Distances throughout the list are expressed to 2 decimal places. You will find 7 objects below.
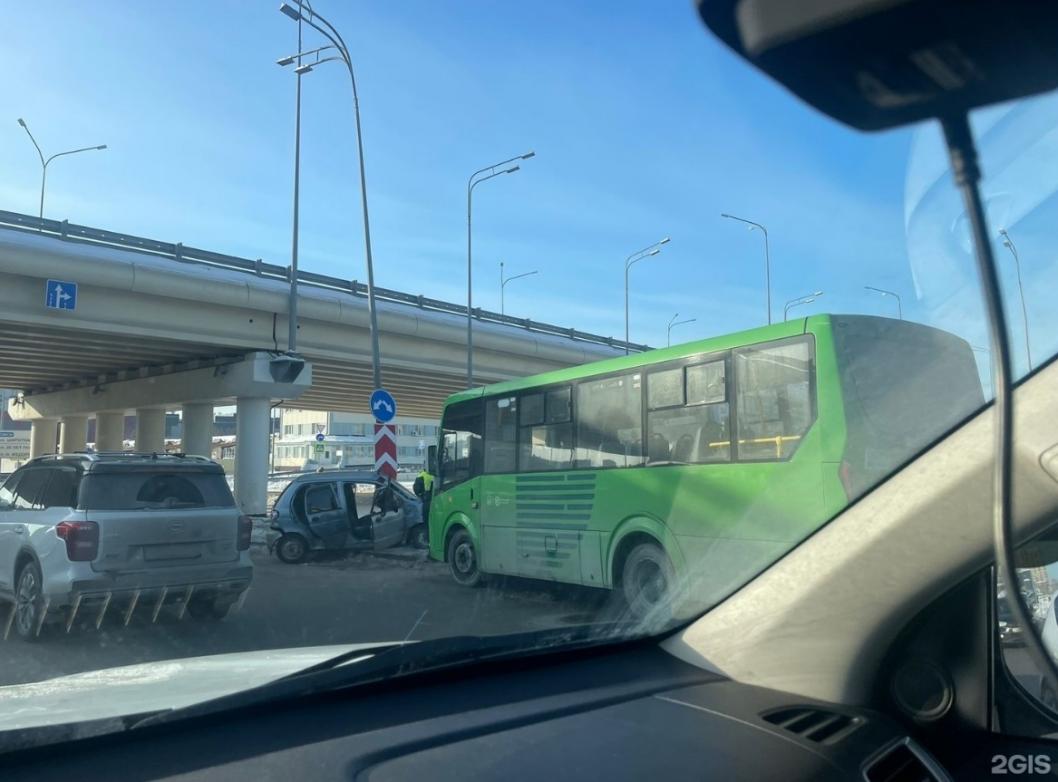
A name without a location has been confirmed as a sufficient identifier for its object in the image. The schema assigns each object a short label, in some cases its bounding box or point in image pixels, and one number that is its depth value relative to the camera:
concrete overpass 21.88
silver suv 7.94
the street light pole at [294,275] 22.64
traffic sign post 17.91
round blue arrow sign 17.89
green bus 3.42
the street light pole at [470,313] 27.27
